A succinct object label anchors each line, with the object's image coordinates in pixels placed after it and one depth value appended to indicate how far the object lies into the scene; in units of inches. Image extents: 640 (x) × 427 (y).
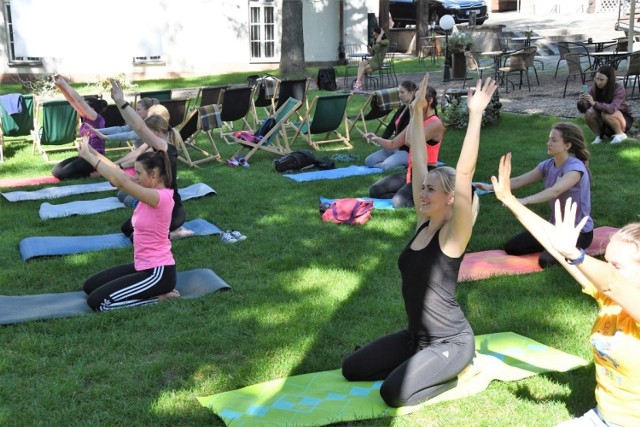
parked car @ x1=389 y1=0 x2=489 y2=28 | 1326.3
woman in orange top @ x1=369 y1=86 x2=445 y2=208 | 307.4
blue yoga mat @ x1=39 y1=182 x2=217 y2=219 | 323.9
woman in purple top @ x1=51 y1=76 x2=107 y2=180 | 393.1
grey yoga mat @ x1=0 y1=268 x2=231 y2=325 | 208.8
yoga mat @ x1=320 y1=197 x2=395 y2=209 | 325.1
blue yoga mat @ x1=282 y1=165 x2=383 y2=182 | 389.1
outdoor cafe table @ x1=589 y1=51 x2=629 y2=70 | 565.6
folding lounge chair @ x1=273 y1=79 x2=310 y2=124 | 539.8
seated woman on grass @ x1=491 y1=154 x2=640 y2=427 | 111.6
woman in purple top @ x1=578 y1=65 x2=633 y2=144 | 419.2
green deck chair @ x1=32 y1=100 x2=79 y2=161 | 426.6
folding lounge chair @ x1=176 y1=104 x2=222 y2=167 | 422.6
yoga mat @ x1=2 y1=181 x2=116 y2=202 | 351.6
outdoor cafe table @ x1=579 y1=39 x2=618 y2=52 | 698.8
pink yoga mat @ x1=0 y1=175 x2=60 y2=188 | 385.8
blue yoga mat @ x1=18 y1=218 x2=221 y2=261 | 268.2
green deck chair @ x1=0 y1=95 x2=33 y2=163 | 445.1
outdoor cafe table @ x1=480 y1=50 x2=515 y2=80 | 668.7
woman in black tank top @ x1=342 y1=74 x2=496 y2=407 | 153.2
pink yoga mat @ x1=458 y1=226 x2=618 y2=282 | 238.1
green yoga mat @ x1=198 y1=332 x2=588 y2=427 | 152.9
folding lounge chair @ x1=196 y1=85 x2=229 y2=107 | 499.6
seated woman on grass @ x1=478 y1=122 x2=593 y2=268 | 232.8
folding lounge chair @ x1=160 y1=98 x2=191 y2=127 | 443.2
